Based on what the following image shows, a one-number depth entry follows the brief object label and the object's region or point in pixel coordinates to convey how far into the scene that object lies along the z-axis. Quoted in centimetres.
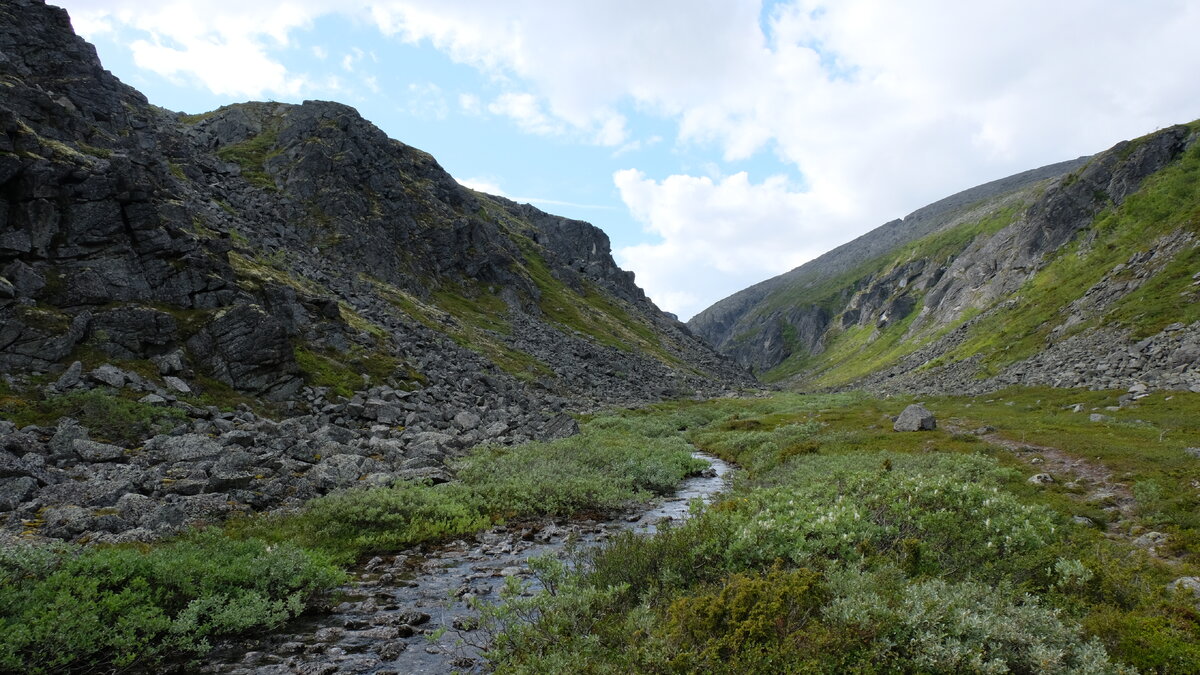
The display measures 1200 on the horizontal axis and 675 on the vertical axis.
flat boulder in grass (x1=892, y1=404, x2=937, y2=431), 4006
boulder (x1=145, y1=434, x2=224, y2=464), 2206
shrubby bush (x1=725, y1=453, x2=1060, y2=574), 1273
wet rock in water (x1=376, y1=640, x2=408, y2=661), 1138
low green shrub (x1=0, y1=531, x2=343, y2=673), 955
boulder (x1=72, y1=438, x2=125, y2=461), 2040
